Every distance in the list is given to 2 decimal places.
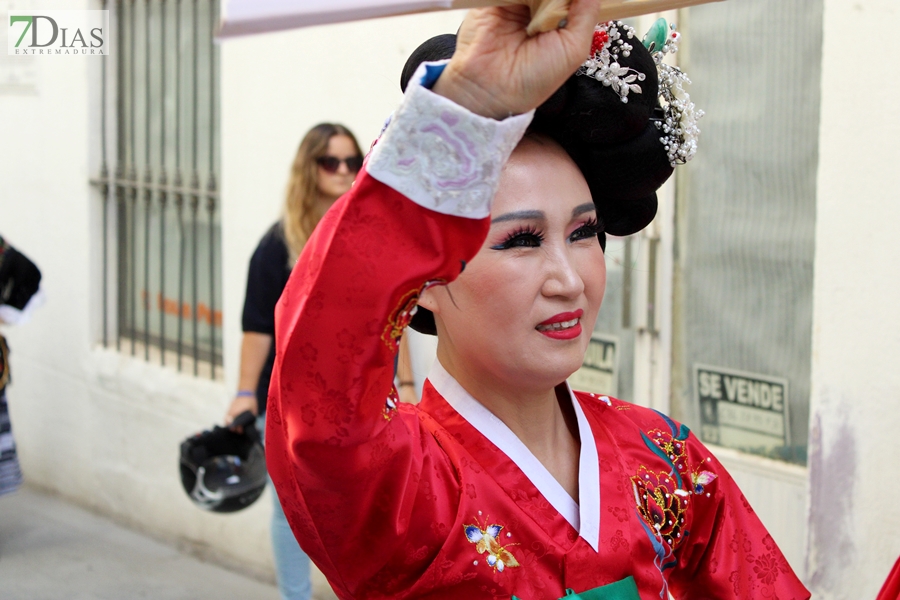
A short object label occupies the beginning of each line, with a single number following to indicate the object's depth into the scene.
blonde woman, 3.93
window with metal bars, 5.55
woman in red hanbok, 1.25
